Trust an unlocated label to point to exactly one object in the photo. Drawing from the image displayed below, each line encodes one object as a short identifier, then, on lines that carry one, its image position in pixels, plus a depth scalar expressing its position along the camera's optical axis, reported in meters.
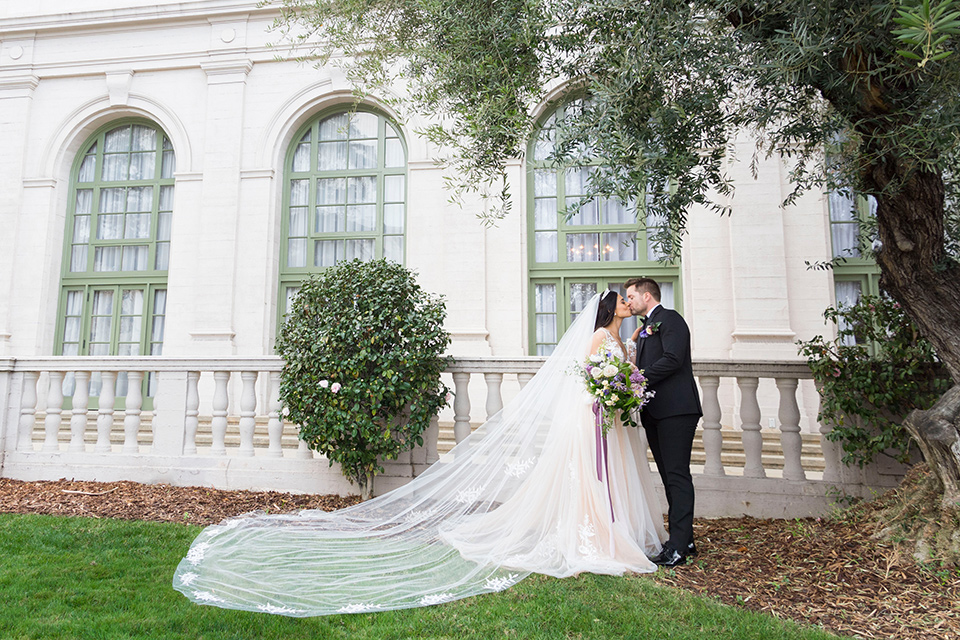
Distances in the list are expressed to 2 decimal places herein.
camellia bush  5.56
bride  3.58
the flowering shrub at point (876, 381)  5.00
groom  4.23
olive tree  3.44
